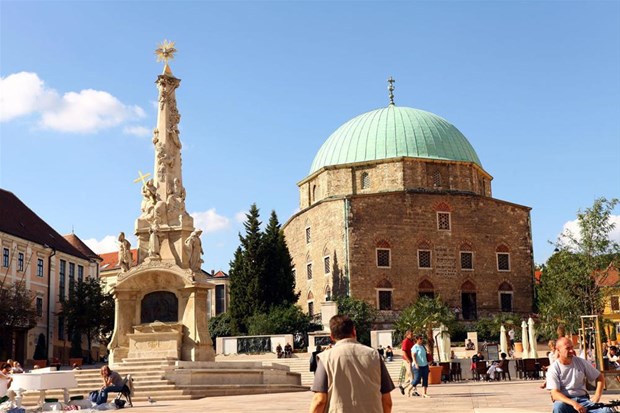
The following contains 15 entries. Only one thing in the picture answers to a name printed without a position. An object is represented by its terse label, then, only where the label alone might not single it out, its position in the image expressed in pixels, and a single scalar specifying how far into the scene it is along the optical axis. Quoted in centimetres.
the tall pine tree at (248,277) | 4981
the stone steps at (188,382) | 2094
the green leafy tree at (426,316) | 3901
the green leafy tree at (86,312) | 4894
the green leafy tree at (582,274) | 3997
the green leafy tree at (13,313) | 4169
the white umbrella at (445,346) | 3409
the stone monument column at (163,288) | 2397
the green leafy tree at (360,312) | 4906
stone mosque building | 5341
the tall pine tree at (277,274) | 5094
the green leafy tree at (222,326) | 5003
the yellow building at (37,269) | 4616
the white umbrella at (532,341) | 3534
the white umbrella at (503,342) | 3831
